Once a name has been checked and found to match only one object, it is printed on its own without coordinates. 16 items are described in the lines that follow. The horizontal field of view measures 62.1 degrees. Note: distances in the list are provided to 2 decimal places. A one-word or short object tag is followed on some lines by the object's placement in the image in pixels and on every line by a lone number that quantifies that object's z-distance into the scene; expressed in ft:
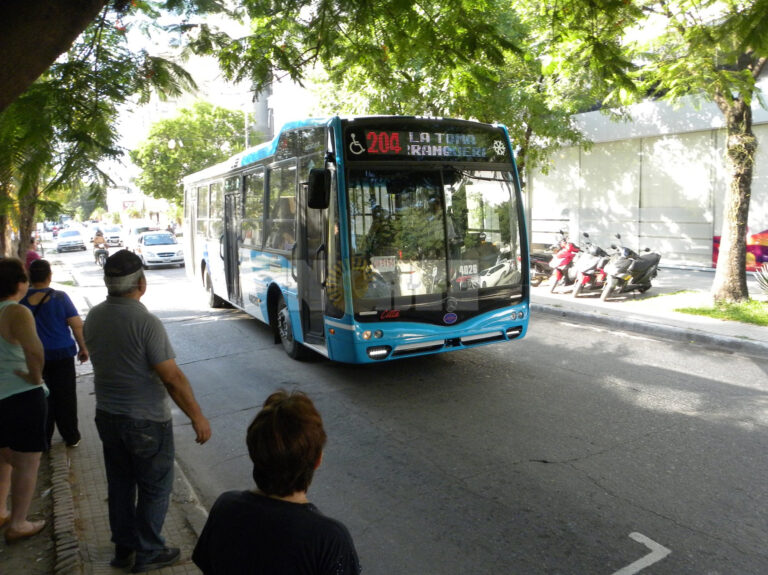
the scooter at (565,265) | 47.37
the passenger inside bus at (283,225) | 27.04
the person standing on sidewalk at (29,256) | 29.97
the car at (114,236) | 153.72
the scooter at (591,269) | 44.11
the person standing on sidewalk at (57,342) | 16.31
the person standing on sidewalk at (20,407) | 12.45
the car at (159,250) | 84.94
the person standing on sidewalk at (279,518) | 5.99
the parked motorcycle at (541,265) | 50.76
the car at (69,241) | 141.14
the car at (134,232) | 98.71
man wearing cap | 11.00
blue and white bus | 22.63
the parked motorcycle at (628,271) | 41.83
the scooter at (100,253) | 89.35
